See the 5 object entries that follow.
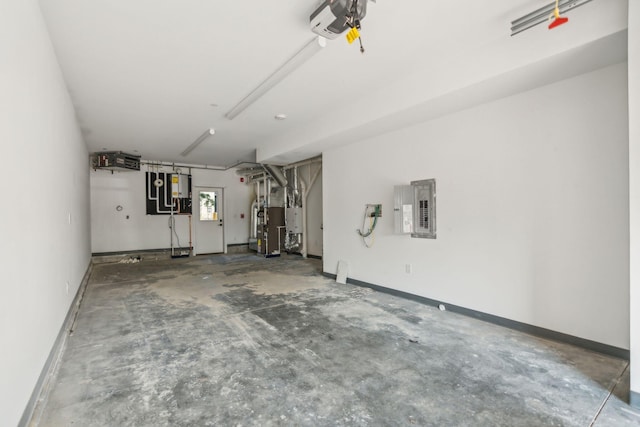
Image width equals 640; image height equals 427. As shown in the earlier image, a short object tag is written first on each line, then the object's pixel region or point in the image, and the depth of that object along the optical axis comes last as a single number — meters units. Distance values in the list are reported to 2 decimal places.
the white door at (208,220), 9.27
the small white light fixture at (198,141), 5.49
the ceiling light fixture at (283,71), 2.78
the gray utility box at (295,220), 7.98
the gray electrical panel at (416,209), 3.99
